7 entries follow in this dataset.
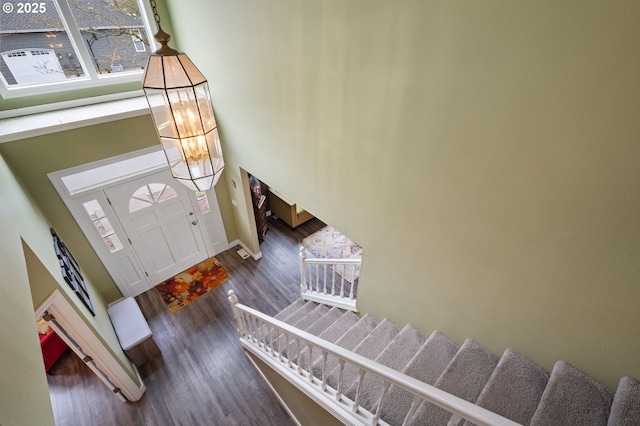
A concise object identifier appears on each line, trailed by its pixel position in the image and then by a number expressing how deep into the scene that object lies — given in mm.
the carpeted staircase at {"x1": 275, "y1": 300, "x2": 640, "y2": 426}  1315
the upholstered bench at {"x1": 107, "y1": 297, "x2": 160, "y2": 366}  3289
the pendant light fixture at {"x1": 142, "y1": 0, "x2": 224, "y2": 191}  1673
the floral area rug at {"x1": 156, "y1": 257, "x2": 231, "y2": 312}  4320
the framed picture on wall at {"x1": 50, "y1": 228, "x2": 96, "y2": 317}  2639
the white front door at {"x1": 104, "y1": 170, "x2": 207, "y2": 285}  3793
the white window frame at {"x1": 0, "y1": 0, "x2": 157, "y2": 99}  3041
